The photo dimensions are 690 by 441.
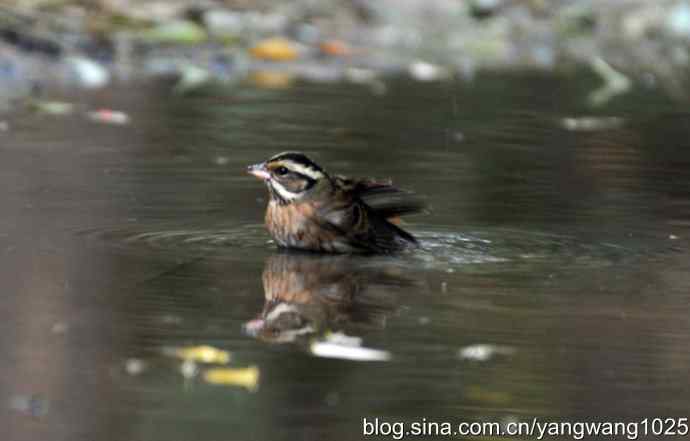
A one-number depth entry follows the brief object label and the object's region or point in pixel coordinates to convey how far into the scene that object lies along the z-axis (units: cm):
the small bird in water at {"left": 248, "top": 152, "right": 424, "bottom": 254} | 880
